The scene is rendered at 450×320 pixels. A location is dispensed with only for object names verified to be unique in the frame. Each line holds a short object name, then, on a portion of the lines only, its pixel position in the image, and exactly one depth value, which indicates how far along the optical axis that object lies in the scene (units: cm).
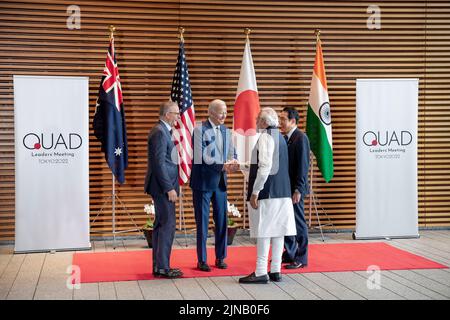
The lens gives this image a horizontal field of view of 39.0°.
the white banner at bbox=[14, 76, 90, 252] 715
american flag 762
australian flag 752
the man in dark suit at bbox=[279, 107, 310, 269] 603
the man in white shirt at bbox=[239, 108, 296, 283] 540
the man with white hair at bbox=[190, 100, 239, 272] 617
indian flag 791
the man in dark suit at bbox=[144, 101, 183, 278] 571
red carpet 607
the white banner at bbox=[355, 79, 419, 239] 790
